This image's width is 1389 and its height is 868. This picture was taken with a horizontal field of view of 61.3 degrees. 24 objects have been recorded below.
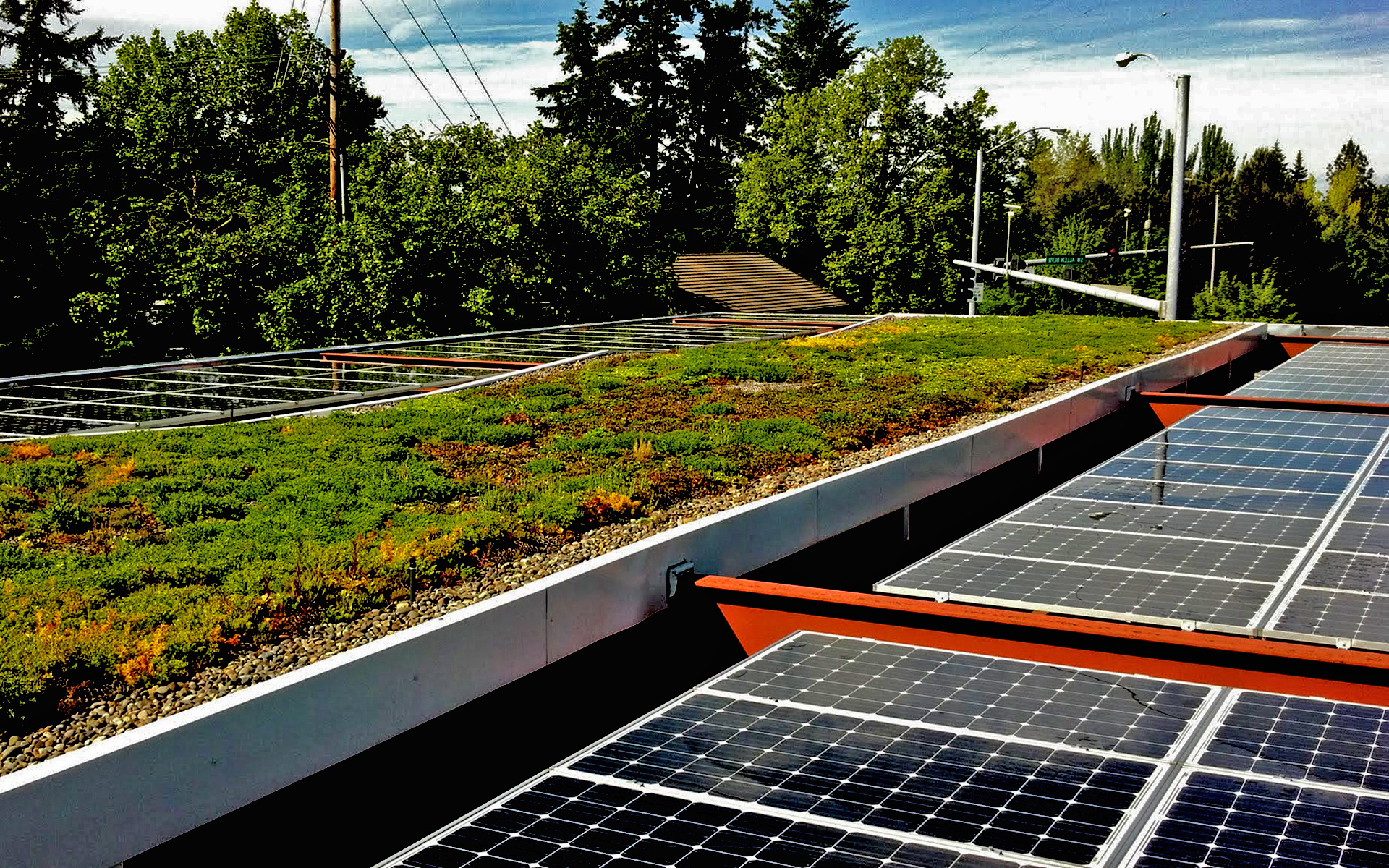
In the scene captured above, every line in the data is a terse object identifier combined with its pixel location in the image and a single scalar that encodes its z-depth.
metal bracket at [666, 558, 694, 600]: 8.77
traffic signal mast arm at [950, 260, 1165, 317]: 38.75
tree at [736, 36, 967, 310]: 71.81
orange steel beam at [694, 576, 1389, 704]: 6.11
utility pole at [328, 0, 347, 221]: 33.66
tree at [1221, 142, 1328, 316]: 90.38
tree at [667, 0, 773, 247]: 80.62
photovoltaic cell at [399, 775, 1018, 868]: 4.27
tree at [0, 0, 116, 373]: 40.53
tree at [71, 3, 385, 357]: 37.88
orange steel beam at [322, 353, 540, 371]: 22.88
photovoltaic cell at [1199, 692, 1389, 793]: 4.87
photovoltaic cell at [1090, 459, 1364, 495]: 11.91
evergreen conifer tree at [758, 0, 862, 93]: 83.44
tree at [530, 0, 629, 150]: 75.69
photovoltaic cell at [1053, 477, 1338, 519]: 10.85
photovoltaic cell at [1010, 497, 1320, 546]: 9.73
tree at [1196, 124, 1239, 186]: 142.95
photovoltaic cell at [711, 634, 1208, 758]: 5.49
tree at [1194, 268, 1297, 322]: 70.69
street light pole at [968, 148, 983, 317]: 58.91
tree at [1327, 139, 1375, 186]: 164.12
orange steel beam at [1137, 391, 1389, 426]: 18.41
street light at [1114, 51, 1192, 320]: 34.34
